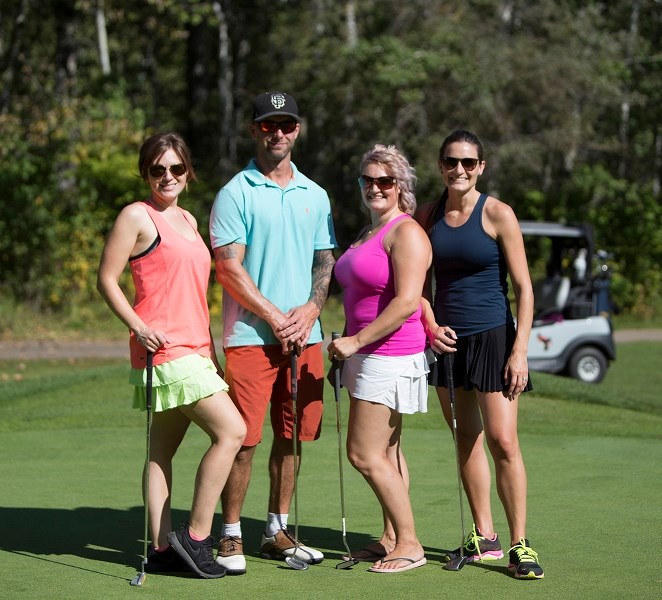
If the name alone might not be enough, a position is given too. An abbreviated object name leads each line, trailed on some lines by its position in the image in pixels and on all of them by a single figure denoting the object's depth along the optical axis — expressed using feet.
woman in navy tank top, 17.79
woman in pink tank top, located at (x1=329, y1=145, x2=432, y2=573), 17.37
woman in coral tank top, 17.35
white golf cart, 48.52
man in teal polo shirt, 18.17
